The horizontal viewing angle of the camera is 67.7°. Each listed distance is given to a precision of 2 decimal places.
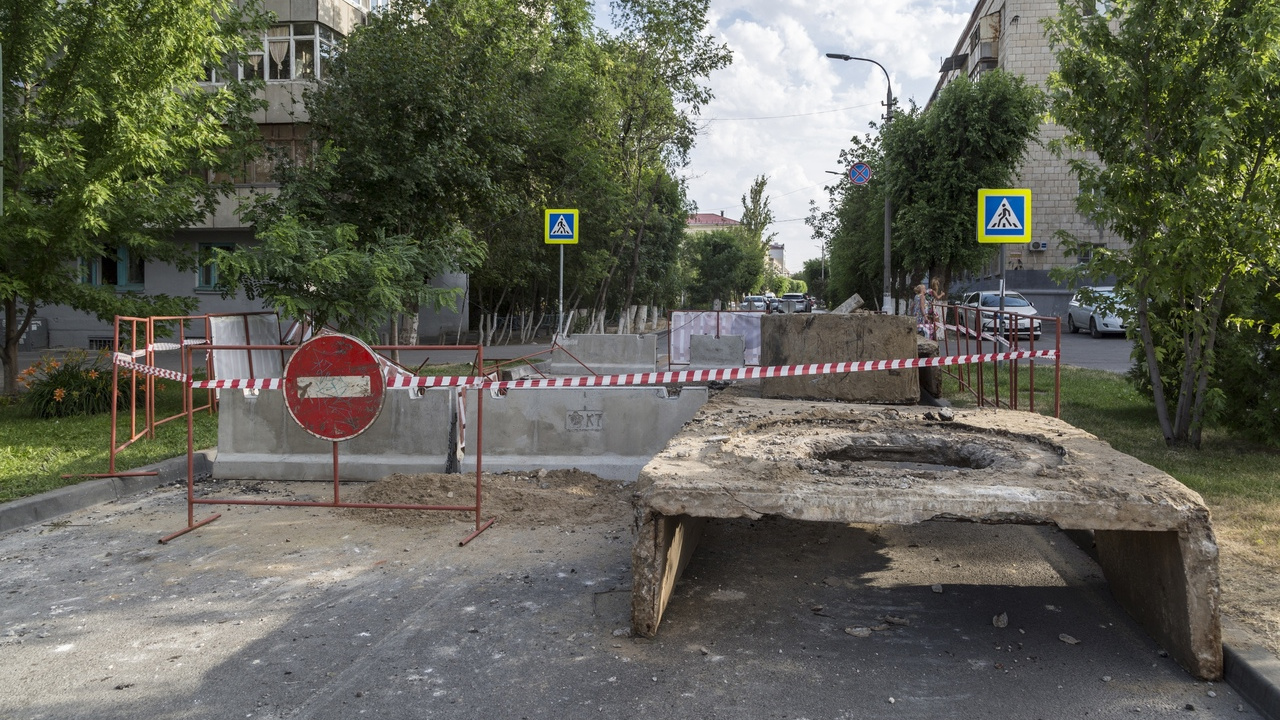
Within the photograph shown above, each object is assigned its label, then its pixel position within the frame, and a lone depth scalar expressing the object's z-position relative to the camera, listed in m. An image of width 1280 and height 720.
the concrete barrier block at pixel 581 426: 8.53
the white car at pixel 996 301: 33.19
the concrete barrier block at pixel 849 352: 10.31
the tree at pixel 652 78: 26.95
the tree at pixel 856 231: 36.91
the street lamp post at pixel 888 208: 30.38
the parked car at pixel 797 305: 45.71
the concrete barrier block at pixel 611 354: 17.78
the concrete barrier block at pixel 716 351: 18.06
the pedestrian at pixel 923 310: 19.61
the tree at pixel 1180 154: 8.27
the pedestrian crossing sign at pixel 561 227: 17.20
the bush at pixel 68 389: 12.03
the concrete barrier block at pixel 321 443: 8.42
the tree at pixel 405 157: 12.48
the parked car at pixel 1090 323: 28.92
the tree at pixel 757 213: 87.44
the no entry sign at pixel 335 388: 6.58
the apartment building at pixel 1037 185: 45.22
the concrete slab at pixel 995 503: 4.20
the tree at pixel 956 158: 27.48
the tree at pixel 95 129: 11.88
